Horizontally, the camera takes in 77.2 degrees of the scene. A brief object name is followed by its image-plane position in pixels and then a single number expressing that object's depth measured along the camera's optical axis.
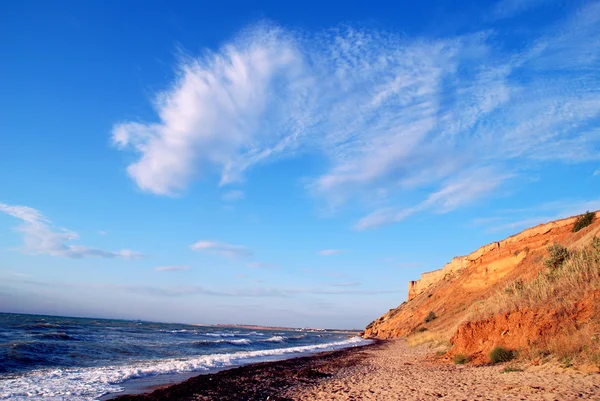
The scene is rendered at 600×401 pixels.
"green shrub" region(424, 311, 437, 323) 41.81
